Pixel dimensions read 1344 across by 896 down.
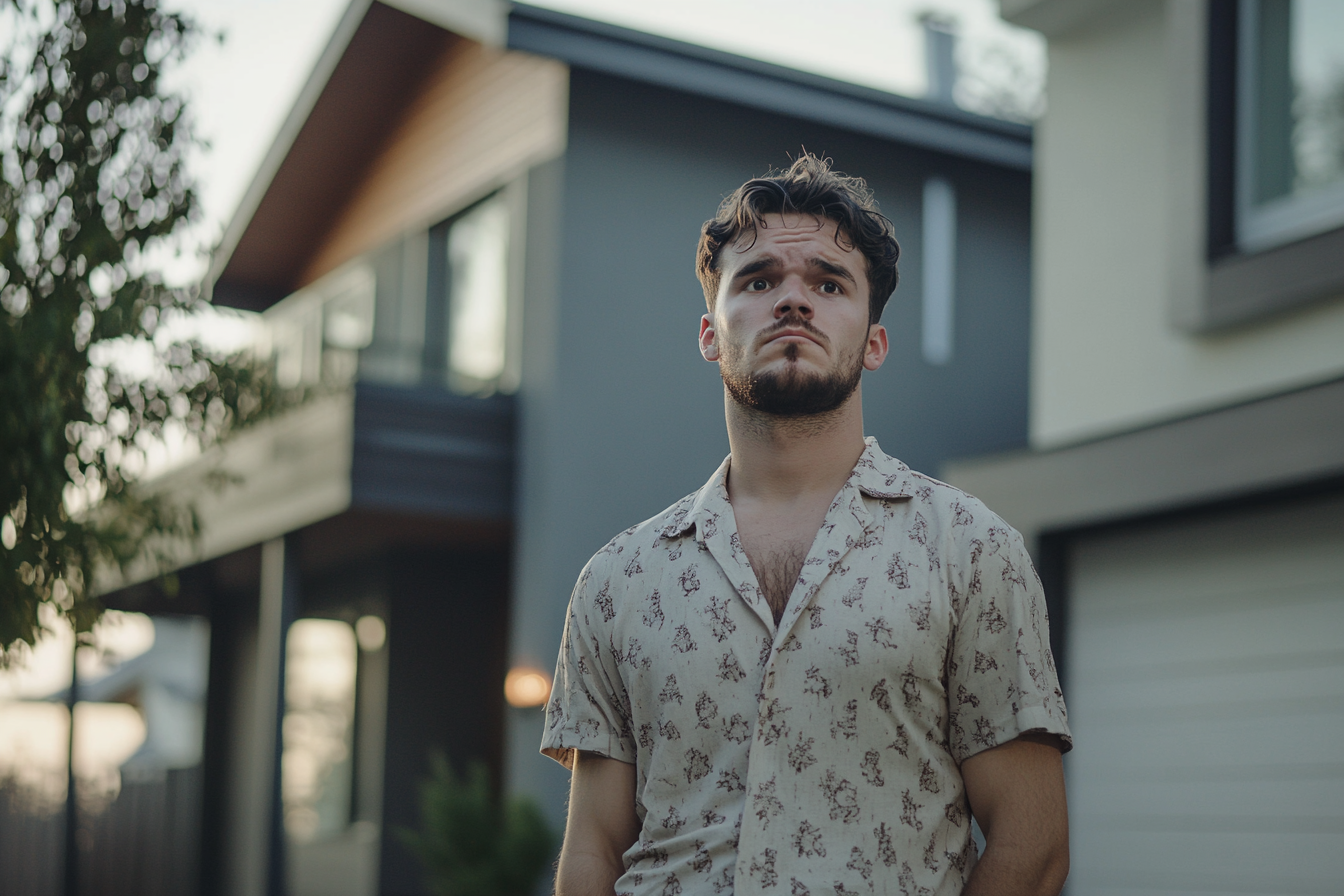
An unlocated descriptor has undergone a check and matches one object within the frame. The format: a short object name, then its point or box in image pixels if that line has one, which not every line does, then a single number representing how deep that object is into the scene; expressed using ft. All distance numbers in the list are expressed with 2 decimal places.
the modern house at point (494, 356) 37.29
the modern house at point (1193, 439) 19.79
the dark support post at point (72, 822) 43.80
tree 17.84
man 8.32
